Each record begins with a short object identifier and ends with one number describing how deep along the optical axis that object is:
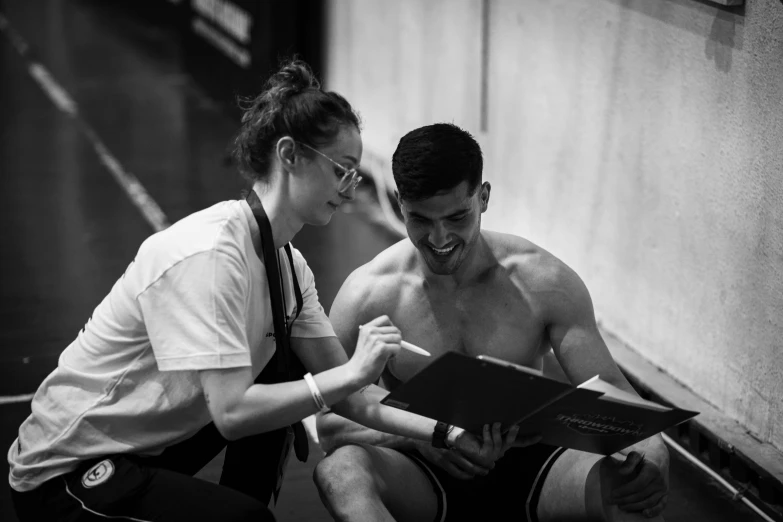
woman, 4.89
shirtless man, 5.84
